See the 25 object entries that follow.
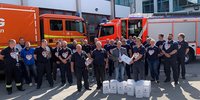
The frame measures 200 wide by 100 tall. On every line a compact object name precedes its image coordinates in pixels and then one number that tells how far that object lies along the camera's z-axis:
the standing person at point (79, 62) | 4.89
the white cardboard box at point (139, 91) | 4.31
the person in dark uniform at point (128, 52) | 5.80
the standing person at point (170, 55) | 5.16
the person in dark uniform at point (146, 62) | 5.78
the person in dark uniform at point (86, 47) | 6.35
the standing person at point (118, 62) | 5.07
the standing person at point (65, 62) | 5.43
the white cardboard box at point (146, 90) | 4.30
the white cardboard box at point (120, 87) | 4.56
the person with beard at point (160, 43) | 5.76
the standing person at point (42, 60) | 5.29
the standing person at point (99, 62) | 4.94
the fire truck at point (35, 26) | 5.89
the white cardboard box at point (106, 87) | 4.63
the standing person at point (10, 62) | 4.93
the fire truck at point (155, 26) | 7.97
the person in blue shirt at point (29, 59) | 5.53
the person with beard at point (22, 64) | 5.68
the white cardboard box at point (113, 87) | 4.61
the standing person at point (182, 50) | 5.54
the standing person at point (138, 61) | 4.90
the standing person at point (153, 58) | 5.34
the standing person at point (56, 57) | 5.53
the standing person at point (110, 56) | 5.67
